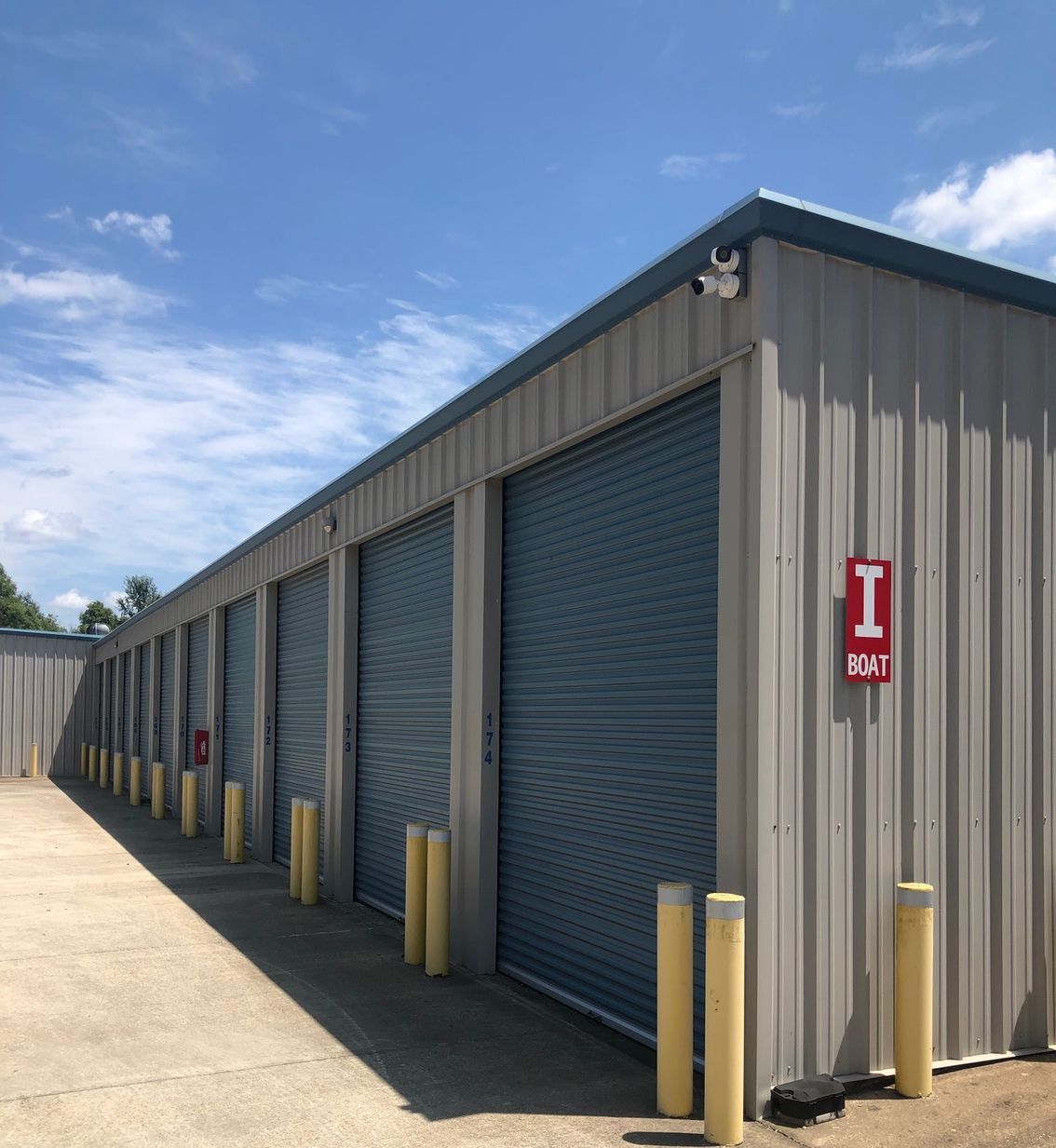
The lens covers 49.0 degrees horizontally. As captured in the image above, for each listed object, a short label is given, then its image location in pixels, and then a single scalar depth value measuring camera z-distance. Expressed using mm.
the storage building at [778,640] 5699
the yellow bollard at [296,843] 11680
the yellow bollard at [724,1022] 4980
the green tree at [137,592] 101438
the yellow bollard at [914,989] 5602
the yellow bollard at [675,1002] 5352
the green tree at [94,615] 90625
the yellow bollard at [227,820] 14570
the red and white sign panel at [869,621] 5895
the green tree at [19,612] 96312
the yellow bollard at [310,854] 11406
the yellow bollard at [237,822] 14391
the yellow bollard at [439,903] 8320
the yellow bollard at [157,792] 20125
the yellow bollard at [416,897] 8680
